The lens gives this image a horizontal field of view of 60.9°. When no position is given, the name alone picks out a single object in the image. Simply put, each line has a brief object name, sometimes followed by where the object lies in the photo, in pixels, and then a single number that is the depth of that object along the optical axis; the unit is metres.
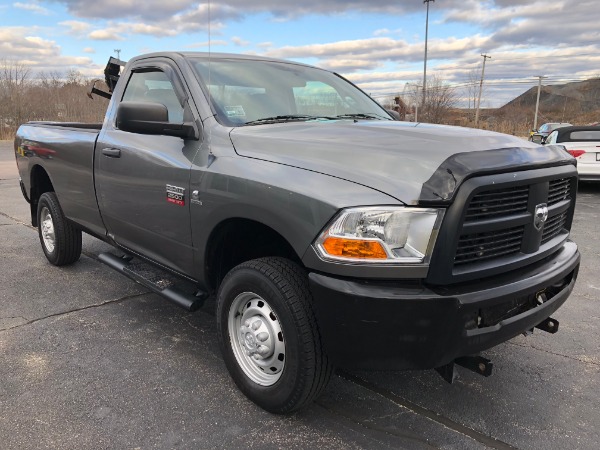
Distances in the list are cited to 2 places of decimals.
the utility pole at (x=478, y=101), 53.03
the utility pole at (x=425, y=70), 38.31
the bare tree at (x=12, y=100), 36.66
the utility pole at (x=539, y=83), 51.31
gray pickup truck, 2.18
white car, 10.99
